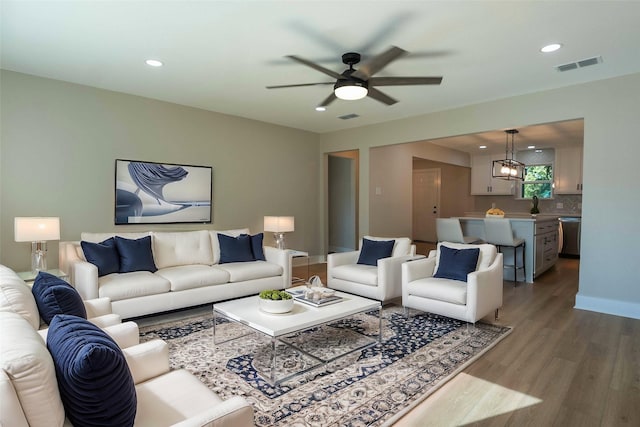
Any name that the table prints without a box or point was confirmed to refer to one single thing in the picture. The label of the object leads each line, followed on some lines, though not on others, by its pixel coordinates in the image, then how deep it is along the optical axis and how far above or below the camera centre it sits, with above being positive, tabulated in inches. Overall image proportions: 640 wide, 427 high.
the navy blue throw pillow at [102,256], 139.5 -22.6
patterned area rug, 83.0 -48.0
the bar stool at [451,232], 227.1 -19.1
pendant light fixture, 275.1 +30.9
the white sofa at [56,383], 38.0 -24.7
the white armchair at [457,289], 127.9 -32.9
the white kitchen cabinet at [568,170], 315.3 +30.6
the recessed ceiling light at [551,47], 122.2 +54.8
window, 336.8 +21.4
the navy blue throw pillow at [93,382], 41.2 -21.8
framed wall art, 179.8 +4.1
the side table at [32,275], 131.0 -29.2
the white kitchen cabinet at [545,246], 222.8 -28.3
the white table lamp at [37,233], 131.8 -12.9
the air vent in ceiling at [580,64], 134.0 +54.8
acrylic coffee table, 96.1 -34.2
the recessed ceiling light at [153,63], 136.9 +54.1
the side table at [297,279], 196.1 -46.7
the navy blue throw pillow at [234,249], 174.7 -23.9
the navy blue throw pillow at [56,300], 73.6 -21.4
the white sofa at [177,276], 130.8 -31.2
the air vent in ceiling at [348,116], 220.4 +54.1
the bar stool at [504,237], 208.7 -20.4
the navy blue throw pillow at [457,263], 143.0 -24.8
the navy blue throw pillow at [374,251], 173.8 -24.3
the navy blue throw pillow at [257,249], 183.2 -24.8
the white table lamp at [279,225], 211.9 -14.2
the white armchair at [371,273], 155.3 -32.6
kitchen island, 216.7 -22.1
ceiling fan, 111.0 +41.2
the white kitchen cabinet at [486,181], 358.6 +23.8
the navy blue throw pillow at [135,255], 148.0 -23.5
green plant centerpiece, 105.1 -30.0
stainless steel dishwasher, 304.8 -27.7
